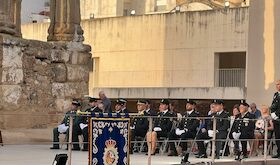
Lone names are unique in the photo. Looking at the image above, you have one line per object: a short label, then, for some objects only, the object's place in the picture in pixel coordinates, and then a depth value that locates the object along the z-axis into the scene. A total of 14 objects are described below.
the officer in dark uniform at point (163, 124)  16.77
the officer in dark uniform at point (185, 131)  16.48
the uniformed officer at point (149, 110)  17.22
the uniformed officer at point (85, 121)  16.67
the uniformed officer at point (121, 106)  17.51
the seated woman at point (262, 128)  17.12
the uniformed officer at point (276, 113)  16.68
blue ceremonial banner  11.54
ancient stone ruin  18.27
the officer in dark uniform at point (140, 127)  16.98
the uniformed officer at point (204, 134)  16.08
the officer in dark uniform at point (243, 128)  16.56
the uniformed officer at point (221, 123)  16.45
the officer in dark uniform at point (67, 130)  17.00
